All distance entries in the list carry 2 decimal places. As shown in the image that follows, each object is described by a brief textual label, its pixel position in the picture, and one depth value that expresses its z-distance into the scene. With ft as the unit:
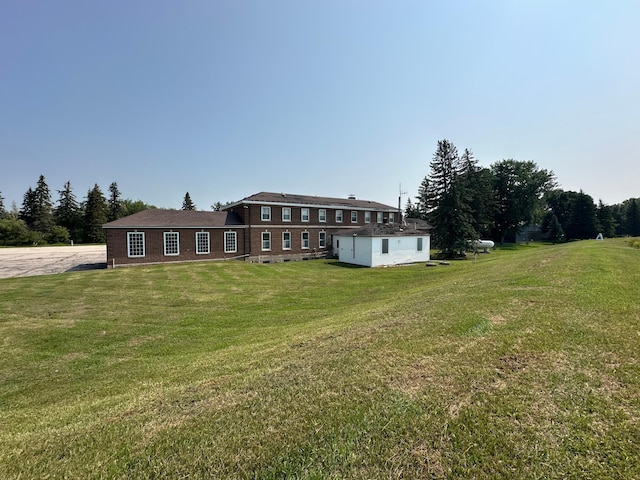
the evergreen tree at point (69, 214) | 193.06
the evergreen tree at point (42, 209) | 192.75
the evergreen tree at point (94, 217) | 187.93
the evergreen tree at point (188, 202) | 263.90
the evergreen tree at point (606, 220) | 205.82
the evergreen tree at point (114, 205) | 213.66
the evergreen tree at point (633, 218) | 224.74
